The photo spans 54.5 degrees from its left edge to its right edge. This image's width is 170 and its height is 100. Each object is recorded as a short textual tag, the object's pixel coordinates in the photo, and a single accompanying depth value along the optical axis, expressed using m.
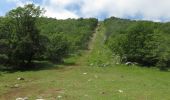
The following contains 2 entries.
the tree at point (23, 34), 23.47
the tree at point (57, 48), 28.69
